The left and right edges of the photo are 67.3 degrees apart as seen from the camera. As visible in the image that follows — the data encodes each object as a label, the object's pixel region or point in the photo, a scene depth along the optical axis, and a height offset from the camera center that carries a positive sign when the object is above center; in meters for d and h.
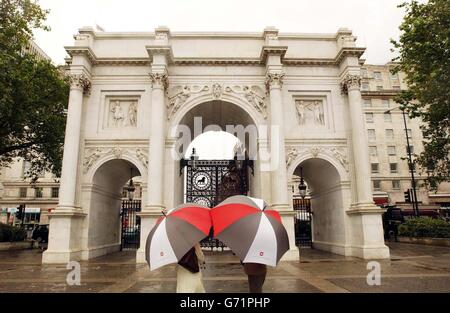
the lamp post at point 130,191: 20.62 +1.88
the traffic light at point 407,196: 27.88 +1.83
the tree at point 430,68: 18.88 +8.75
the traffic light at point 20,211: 30.21 +1.12
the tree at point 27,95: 20.36 +8.25
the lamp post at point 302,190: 19.77 +1.73
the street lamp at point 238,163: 21.20 +3.56
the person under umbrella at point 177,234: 4.43 -0.16
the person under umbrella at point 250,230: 4.33 -0.12
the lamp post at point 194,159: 21.02 +3.82
